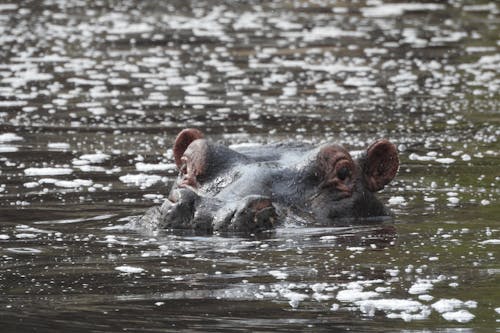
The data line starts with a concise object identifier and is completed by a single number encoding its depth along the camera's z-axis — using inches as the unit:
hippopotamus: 748.6
